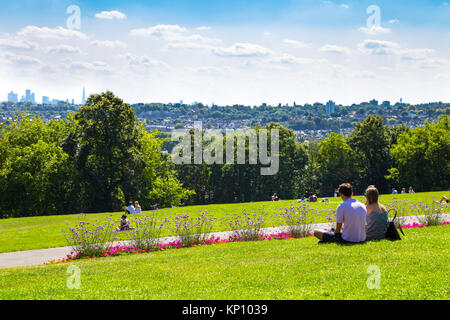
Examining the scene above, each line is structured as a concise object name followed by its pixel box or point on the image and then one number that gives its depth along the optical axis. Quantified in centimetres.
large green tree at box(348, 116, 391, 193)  6538
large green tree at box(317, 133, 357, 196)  6588
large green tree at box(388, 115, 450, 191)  5616
